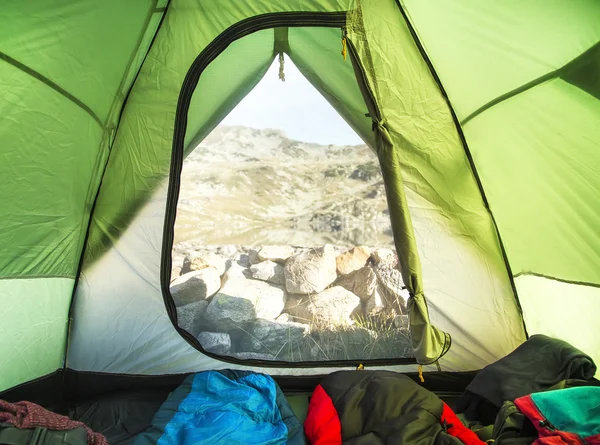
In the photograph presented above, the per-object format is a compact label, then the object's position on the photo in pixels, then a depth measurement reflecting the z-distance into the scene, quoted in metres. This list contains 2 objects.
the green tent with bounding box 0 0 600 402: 1.67
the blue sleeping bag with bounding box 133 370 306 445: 1.61
